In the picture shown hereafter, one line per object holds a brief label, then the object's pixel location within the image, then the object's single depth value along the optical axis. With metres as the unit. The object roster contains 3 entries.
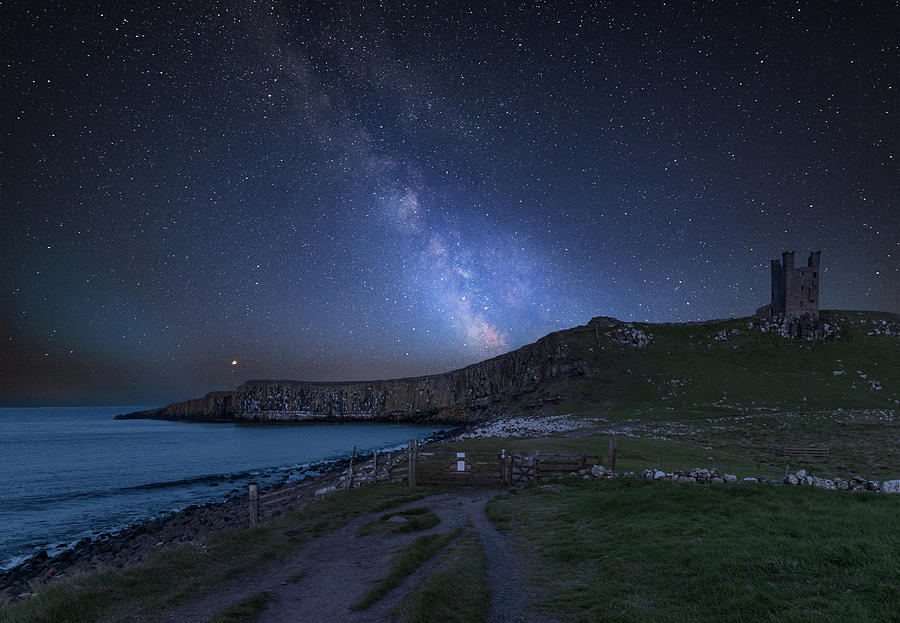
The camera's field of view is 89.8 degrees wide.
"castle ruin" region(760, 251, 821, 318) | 123.44
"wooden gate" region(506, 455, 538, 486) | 27.41
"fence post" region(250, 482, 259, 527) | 19.80
